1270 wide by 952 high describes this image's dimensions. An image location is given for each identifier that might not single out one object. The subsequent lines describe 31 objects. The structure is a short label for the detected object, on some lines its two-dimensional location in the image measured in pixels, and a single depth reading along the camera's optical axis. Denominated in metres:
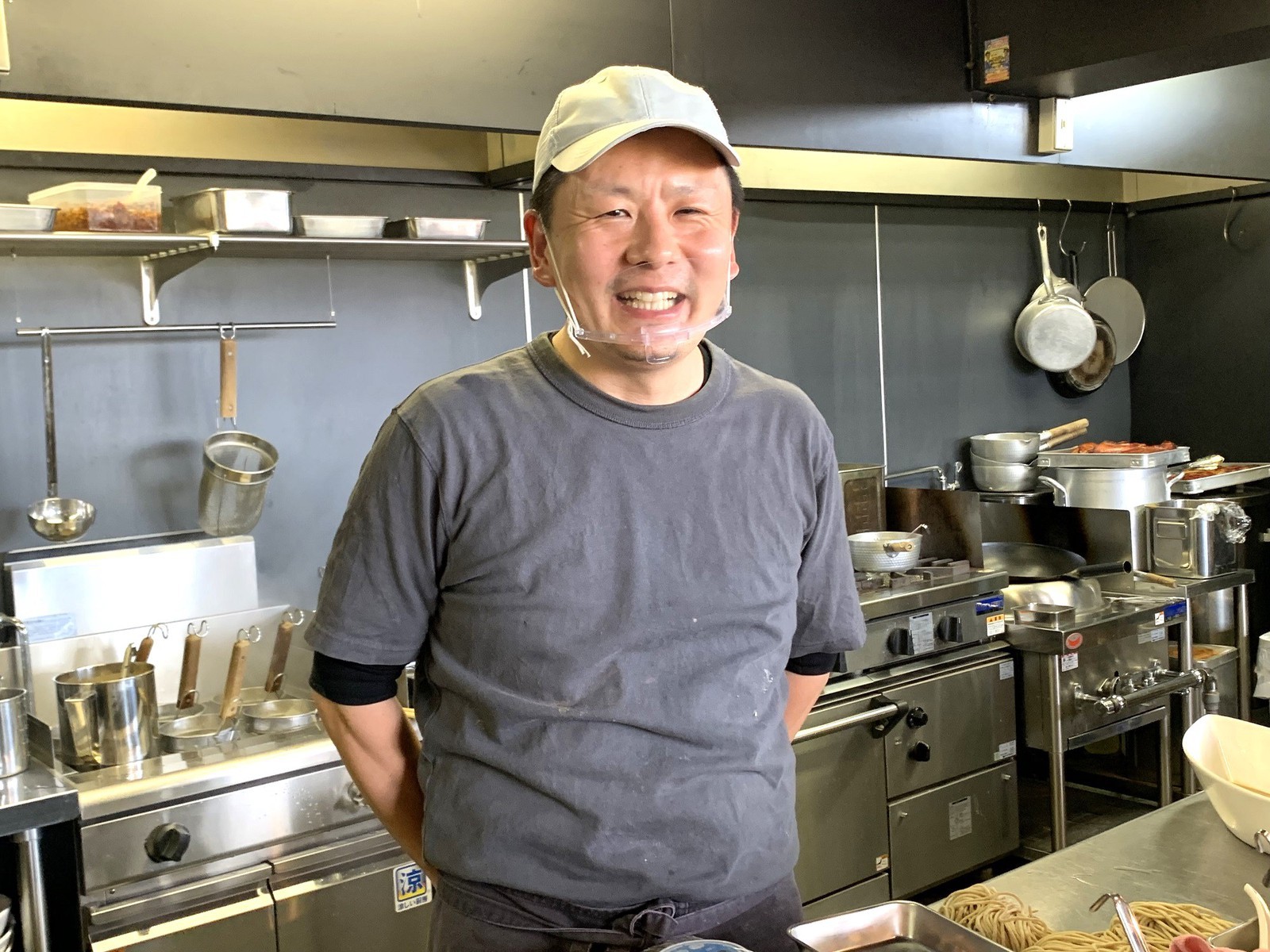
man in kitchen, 1.25
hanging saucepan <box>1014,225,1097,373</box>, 4.59
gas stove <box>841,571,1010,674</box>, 3.15
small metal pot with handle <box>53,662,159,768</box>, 2.23
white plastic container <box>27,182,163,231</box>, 2.38
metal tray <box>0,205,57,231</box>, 2.26
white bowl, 1.55
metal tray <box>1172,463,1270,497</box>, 4.18
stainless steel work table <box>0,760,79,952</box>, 1.99
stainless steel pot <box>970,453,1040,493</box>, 4.28
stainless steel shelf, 2.37
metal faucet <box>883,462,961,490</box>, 4.21
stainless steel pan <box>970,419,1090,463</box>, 4.28
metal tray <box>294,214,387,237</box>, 2.62
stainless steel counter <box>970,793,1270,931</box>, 1.44
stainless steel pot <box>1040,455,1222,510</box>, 3.96
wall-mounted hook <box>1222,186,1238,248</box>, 4.74
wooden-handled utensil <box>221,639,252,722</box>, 2.44
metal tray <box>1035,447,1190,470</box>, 3.93
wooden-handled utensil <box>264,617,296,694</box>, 2.58
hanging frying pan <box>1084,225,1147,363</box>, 4.93
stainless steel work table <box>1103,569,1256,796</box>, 3.71
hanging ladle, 2.55
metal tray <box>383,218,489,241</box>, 2.73
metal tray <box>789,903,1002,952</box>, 1.12
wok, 3.82
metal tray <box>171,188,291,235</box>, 2.50
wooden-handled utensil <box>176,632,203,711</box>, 2.50
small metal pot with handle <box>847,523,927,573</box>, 3.42
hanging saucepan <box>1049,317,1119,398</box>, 4.77
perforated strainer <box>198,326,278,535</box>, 2.67
